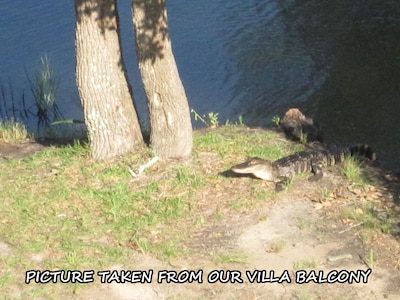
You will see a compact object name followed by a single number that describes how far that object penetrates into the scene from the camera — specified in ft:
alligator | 49.48
